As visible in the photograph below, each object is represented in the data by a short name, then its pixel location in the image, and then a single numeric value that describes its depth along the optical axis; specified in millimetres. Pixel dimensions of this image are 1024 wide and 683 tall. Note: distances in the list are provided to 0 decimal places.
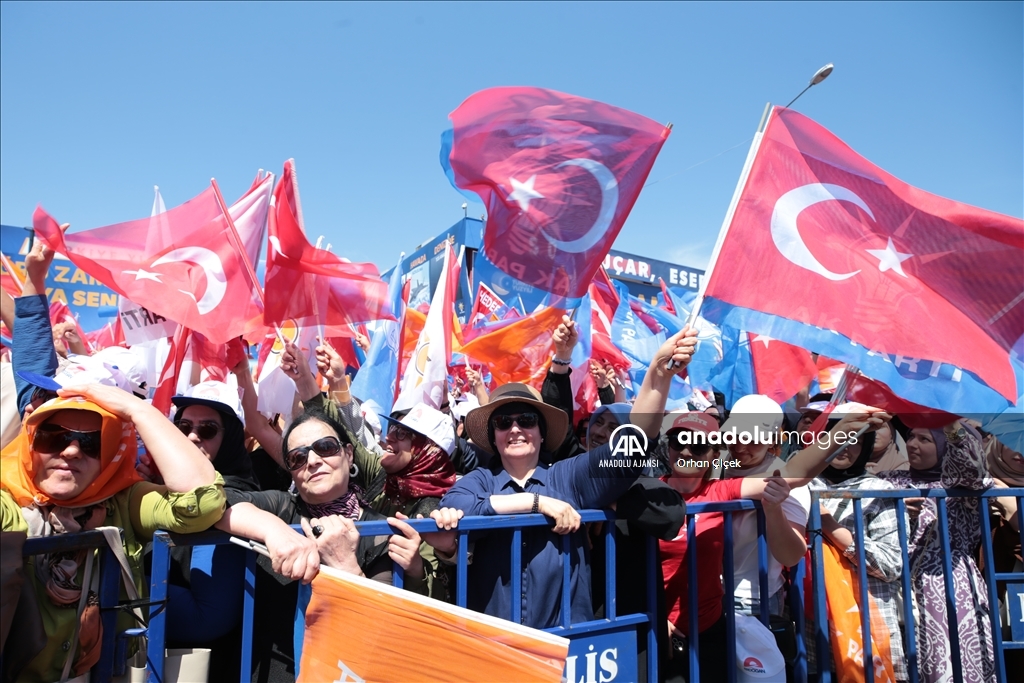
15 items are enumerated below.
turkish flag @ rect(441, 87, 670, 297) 4047
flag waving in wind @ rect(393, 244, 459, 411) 6125
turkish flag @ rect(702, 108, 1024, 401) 3465
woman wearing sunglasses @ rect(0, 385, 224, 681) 2207
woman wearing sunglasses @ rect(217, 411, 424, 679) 2285
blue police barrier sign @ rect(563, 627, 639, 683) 2834
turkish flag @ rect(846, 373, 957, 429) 3605
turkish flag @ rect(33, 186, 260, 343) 4836
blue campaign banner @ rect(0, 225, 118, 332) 14130
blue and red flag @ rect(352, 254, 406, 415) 6750
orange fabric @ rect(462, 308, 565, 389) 5664
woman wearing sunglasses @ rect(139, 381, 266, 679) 2535
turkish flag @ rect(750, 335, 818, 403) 6207
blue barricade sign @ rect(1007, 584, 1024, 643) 3936
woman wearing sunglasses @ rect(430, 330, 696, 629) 2811
